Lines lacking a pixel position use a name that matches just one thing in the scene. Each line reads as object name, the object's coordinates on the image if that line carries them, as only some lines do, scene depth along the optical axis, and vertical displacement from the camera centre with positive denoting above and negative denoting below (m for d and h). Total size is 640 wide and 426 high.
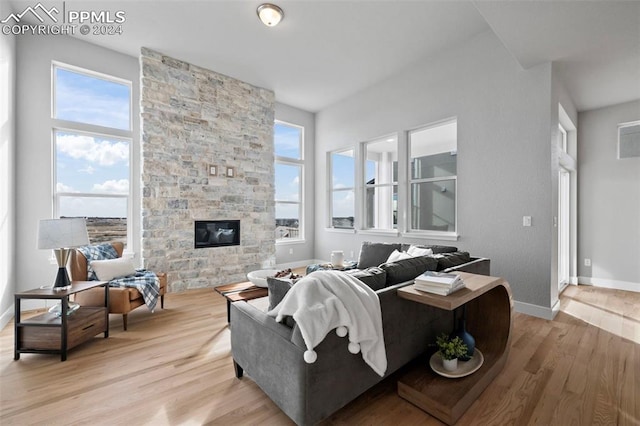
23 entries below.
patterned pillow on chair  3.17 -0.47
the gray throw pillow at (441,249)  3.24 -0.41
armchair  2.92 -0.85
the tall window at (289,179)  6.11 +0.73
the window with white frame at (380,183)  5.15 +0.56
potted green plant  1.97 -0.95
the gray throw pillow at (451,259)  2.53 -0.43
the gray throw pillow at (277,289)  1.79 -0.48
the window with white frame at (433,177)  4.19 +0.54
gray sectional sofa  1.48 -0.83
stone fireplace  4.22 +0.73
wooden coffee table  2.76 -0.80
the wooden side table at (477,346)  1.68 -1.07
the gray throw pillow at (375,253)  3.79 -0.55
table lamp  2.46 -0.22
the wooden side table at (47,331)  2.38 -0.99
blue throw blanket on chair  3.12 -0.75
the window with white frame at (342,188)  5.89 +0.51
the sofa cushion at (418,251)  3.17 -0.43
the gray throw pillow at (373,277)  1.89 -0.43
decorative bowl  3.02 -0.69
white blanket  1.44 -0.53
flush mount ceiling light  3.15 +2.23
